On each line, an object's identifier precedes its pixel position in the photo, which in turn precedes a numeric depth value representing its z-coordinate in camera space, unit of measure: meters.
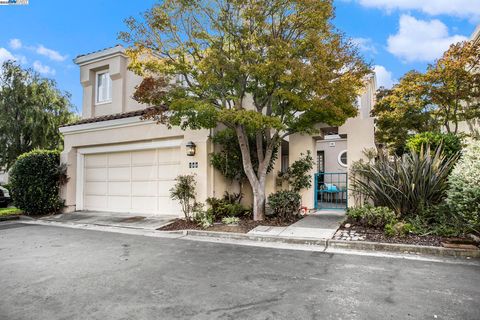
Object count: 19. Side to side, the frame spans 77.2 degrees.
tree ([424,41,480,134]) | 11.57
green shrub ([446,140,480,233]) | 5.53
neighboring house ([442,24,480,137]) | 13.20
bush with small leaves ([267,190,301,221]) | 8.84
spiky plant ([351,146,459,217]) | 7.21
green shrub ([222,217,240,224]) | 8.59
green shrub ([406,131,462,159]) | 8.56
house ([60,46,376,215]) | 9.76
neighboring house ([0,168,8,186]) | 23.87
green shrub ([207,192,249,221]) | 9.45
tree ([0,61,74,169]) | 15.84
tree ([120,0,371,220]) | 7.57
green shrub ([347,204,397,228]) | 7.11
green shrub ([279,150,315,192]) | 9.79
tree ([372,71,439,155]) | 13.15
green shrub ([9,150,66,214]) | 11.47
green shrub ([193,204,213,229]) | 8.45
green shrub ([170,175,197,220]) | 9.23
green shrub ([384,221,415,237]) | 6.51
